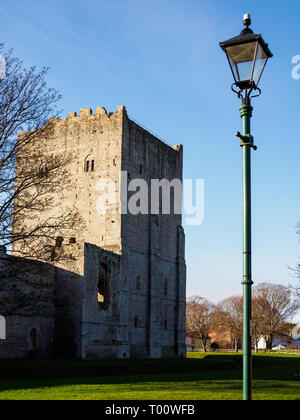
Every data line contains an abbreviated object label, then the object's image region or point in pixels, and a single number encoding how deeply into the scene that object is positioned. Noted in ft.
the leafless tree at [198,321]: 289.53
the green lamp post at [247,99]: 22.41
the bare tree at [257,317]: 258.57
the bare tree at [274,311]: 258.78
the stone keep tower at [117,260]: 105.40
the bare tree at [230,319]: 282.40
